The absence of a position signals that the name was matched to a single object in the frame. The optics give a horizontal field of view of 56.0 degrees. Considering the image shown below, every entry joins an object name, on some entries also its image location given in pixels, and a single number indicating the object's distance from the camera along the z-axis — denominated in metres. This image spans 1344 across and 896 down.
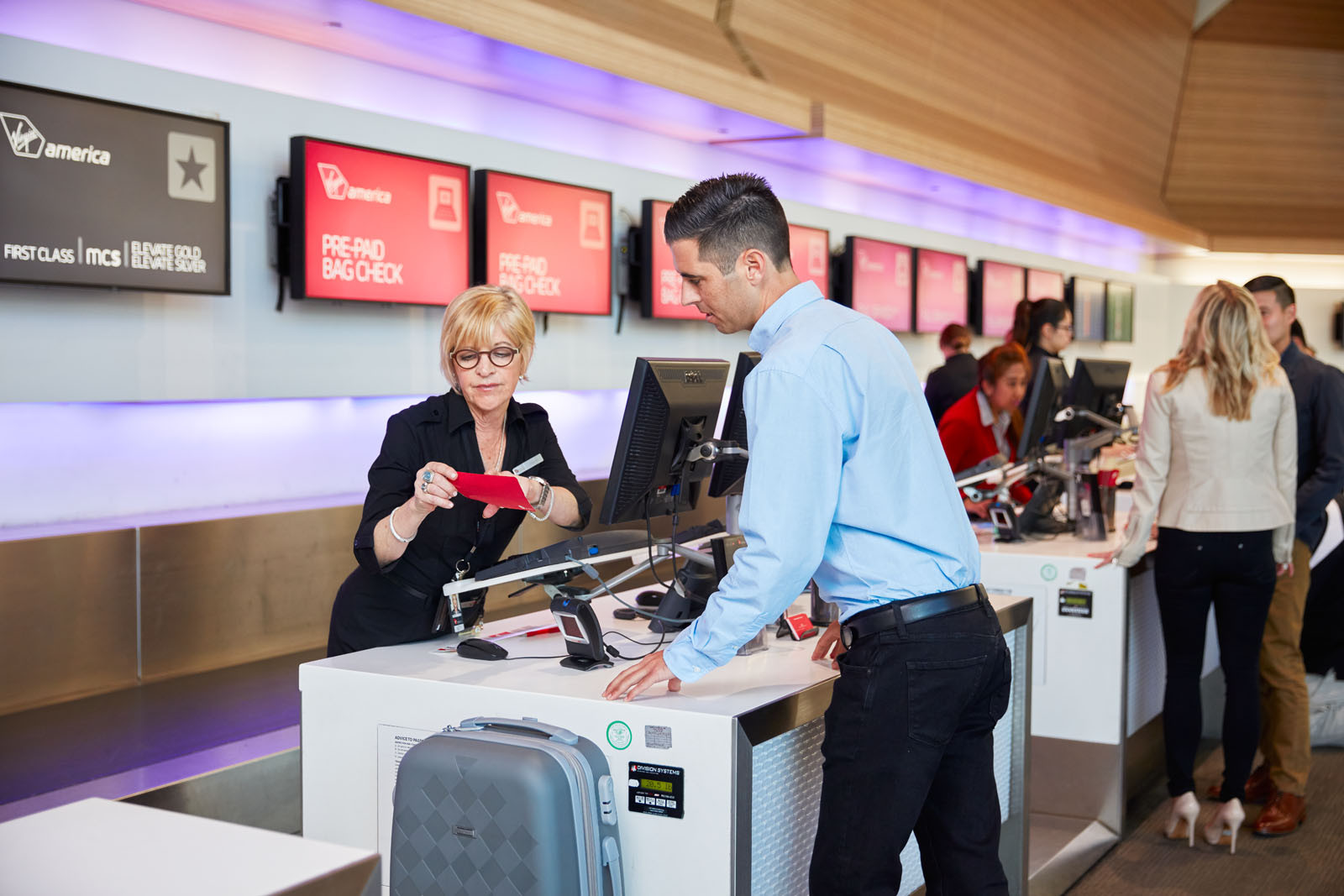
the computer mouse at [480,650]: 2.40
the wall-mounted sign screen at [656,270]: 5.90
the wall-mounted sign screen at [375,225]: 4.29
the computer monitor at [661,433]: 2.24
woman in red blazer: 4.61
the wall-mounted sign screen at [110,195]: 3.46
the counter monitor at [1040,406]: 4.32
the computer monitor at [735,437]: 2.53
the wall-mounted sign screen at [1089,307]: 10.98
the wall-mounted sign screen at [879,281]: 7.53
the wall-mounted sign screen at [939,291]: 8.45
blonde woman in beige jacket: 3.49
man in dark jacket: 3.80
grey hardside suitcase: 1.93
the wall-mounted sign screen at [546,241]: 5.05
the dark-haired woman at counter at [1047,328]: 5.50
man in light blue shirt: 1.80
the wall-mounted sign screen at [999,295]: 9.37
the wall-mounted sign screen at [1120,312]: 11.72
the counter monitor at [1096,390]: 4.52
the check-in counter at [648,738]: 2.01
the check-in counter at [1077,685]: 3.81
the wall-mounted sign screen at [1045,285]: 10.20
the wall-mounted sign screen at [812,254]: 7.02
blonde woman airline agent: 2.55
